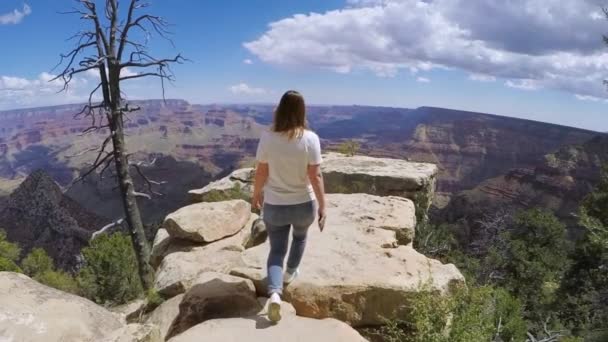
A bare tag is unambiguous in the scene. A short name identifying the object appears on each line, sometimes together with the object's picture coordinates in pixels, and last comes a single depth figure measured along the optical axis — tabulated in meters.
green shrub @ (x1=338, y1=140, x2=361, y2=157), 16.59
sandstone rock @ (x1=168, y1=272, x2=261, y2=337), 5.14
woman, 4.62
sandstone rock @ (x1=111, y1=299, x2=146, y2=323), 6.92
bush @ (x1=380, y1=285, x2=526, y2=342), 4.72
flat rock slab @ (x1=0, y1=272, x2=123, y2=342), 4.04
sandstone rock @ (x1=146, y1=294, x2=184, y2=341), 5.60
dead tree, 10.00
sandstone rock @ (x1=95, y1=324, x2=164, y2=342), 3.84
